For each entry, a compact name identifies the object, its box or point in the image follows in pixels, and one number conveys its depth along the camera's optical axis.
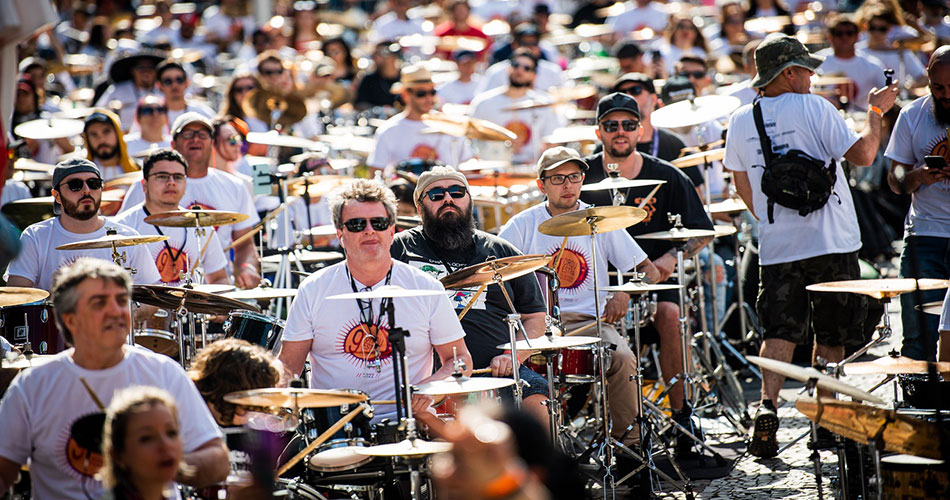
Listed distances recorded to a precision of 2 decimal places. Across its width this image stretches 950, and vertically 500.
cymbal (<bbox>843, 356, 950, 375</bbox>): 10.16
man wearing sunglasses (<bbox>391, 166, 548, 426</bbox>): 13.90
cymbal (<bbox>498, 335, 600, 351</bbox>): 11.75
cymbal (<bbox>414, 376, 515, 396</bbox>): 10.10
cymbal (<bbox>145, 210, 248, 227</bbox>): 14.71
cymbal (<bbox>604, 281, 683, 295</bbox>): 13.54
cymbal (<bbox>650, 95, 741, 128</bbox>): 17.94
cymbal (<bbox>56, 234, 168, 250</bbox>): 13.02
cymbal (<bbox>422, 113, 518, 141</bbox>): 21.30
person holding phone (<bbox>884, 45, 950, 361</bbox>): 14.20
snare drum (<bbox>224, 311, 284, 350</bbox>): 13.28
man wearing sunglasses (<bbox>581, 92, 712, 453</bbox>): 16.27
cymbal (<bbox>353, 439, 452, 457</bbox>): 9.47
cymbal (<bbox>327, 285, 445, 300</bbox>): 10.39
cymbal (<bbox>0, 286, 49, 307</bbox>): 11.57
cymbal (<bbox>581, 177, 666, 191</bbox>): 14.55
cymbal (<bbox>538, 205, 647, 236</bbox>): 12.97
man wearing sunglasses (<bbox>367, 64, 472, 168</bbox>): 23.39
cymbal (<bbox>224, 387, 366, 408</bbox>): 9.18
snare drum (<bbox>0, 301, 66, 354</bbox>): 13.20
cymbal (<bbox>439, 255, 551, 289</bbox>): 12.05
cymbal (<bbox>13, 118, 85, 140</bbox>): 22.03
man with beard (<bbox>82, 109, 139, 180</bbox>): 21.11
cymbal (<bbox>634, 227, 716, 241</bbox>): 14.77
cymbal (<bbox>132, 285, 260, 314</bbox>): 12.51
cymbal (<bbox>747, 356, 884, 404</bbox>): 9.37
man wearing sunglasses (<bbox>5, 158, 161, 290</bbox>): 14.37
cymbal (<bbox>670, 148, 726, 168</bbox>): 17.41
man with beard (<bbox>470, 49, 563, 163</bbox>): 25.75
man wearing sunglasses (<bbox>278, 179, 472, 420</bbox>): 12.05
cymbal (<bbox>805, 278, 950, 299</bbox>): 10.99
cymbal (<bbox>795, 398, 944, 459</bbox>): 9.47
